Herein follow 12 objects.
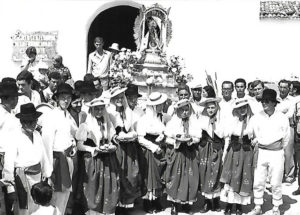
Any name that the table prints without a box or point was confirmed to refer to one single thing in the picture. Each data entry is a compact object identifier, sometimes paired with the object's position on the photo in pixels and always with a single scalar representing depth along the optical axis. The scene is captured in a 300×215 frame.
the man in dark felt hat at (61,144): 5.22
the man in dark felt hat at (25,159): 4.57
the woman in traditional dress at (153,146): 6.26
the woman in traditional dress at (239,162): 6.32
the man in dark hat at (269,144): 6.27
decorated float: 10.52
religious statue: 11.16
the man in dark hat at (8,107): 5.04
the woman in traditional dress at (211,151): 6.44
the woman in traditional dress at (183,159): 6.28
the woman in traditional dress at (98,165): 5.69
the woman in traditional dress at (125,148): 6.05
